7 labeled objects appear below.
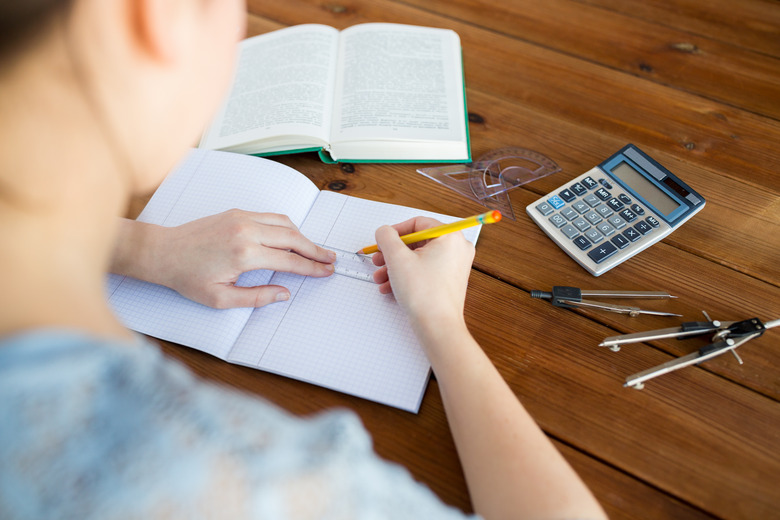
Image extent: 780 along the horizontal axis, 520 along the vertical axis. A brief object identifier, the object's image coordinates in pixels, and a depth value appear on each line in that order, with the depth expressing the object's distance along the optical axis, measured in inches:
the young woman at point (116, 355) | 13.9
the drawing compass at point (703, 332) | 27.4
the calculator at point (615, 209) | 32.0
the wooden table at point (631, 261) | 25.1
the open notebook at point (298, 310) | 27.9
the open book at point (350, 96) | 37.3
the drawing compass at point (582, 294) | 29.8
